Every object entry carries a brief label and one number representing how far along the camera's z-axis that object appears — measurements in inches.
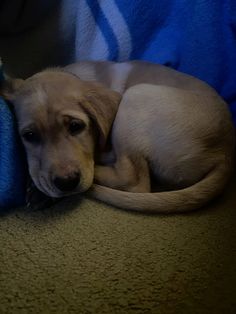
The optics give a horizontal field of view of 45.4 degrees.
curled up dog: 12.6
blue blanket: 17.0
